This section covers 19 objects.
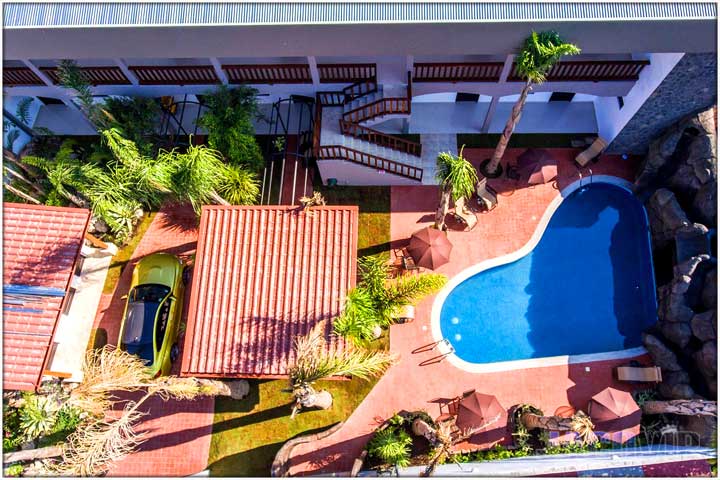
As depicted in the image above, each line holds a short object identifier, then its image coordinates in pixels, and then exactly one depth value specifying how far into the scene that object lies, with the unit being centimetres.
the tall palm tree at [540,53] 1712
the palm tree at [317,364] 1573
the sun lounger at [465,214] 2311
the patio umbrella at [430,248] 2148
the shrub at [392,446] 1895
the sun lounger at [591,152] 2395
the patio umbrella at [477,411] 1942
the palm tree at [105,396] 1617
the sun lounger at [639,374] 2050
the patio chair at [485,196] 2378
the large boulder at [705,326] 1909
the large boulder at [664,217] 2148
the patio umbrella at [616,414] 1938
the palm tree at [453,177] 1917
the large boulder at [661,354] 2042
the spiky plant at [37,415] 1888
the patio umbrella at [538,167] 2294
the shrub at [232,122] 2175
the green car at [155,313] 2080
